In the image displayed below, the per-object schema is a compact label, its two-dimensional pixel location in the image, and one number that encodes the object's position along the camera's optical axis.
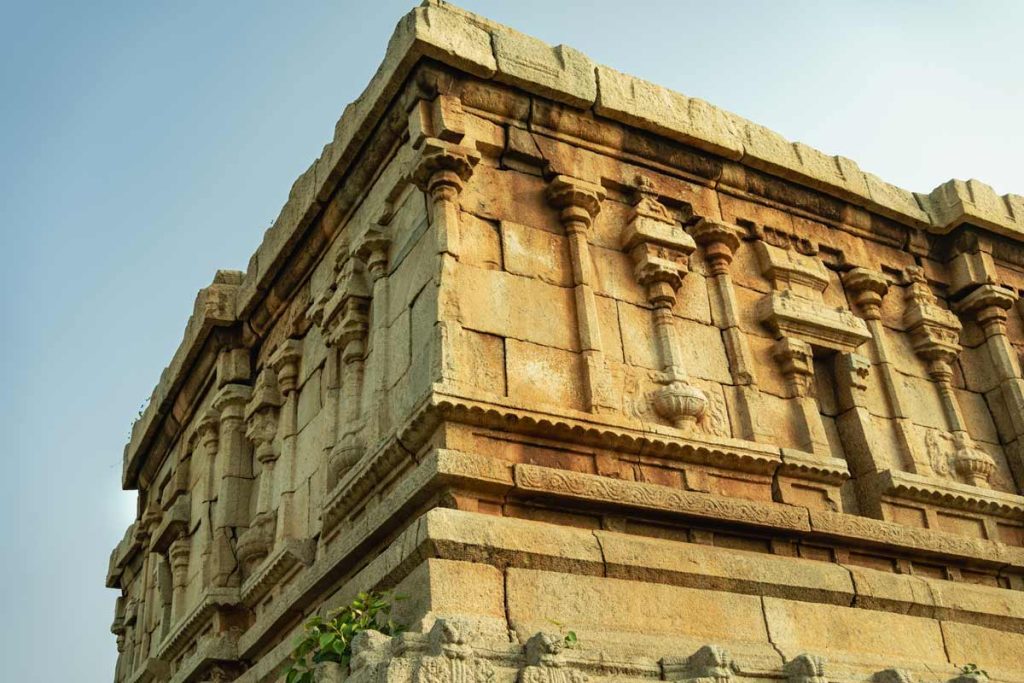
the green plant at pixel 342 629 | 6.00
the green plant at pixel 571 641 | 5.79
